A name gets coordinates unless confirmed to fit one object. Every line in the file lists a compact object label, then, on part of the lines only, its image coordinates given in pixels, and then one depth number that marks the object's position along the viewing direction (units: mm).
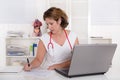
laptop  1444
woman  1921
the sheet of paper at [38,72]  1596
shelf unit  3723
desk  1466
